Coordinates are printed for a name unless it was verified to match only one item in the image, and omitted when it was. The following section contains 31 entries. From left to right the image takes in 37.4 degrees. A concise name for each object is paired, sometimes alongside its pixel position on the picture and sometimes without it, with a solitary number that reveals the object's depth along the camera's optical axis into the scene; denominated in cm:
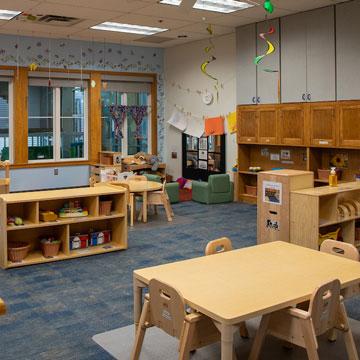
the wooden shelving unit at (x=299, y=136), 787
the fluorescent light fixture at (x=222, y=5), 772
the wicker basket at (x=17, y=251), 576
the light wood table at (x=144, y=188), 794
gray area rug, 363
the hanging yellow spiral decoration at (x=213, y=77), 1050
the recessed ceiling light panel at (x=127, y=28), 941
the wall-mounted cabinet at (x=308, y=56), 802
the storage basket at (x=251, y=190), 976
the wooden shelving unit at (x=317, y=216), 556
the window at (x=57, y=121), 1082
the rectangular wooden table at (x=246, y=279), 279
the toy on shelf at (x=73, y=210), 609
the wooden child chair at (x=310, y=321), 289
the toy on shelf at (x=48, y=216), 592
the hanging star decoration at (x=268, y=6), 437
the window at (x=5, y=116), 1042
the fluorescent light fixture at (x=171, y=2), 742
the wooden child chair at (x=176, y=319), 288
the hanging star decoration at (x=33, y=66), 976
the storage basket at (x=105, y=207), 637
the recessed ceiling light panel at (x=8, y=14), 819
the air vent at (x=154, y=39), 1043
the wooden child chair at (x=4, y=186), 713
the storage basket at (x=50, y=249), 596
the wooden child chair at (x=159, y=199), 812
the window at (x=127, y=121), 1160
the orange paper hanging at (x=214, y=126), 1042
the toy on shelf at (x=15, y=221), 575
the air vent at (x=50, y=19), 847
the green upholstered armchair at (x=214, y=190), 969
